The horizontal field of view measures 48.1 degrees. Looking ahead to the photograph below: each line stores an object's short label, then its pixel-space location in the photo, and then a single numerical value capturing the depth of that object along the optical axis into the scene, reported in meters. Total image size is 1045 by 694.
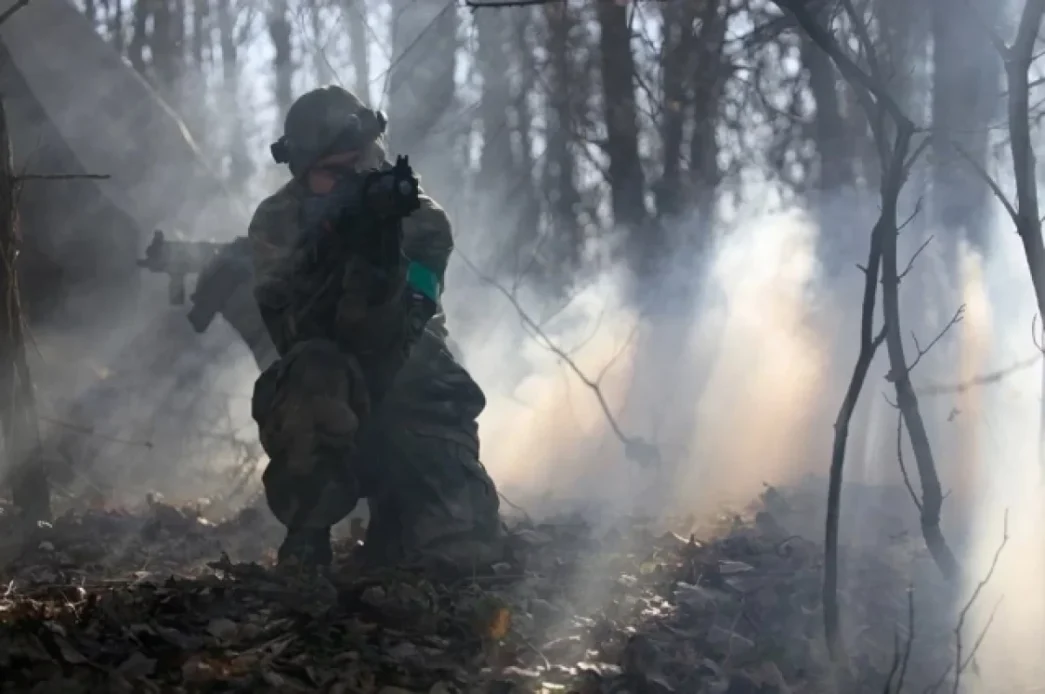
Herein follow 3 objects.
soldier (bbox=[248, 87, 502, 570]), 4.44
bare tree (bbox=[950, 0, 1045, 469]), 3.89
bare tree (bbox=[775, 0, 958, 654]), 3.79
